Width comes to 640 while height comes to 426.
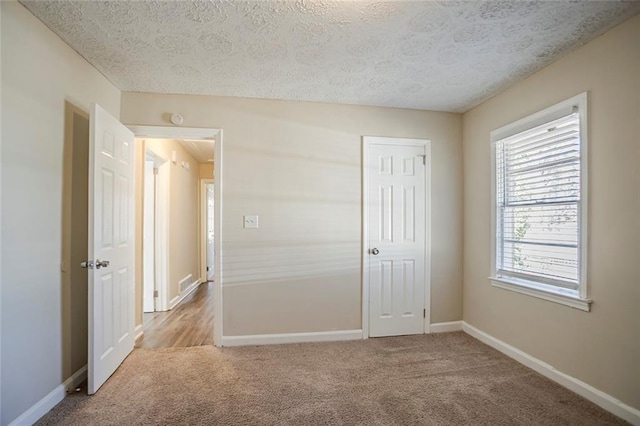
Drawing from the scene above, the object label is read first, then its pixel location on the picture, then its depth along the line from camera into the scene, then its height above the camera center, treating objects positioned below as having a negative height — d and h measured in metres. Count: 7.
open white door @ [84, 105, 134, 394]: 2.13 -0.25
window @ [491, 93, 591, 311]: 2.21 +0.09
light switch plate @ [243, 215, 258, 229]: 3.05 -0.07
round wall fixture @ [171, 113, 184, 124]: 2.93 +0.89
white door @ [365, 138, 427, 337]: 3.26 -0.22
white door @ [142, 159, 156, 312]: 4.11 -0.44
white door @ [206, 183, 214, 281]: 6.60 -0.38
